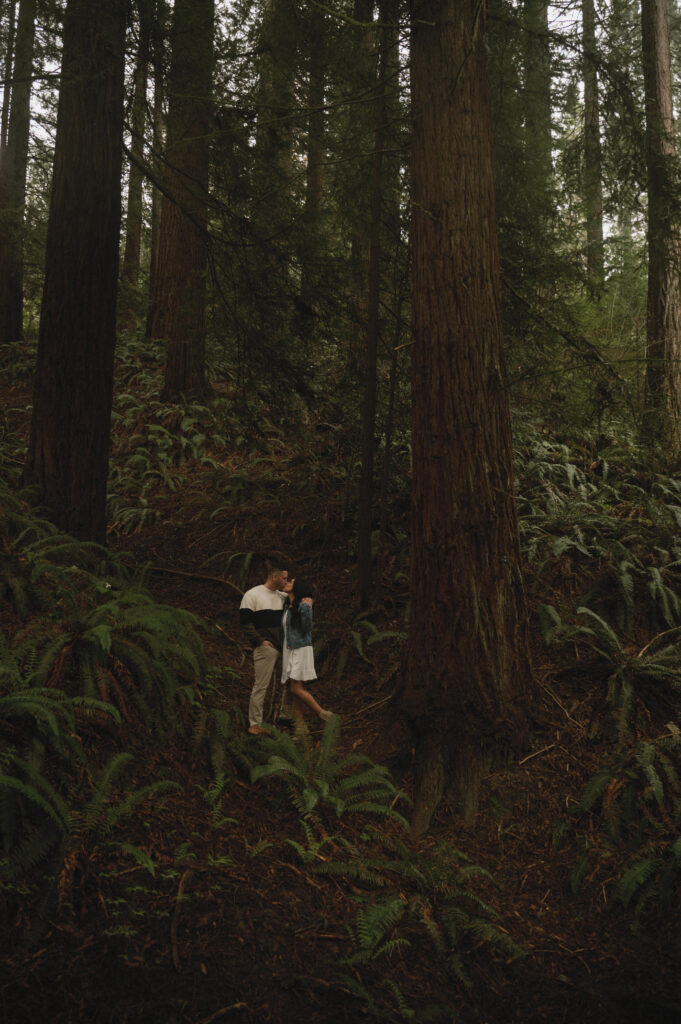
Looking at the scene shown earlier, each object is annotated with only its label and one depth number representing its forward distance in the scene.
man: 6.38
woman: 6.56
